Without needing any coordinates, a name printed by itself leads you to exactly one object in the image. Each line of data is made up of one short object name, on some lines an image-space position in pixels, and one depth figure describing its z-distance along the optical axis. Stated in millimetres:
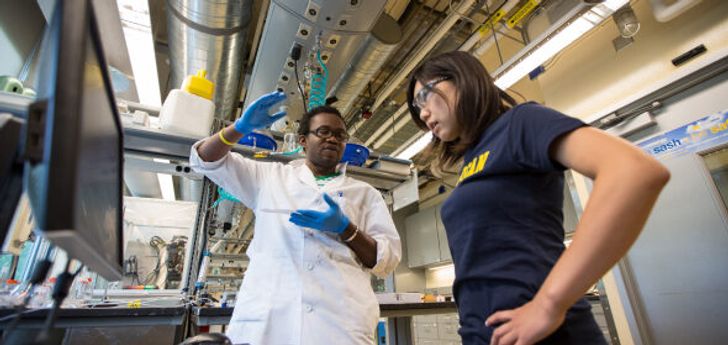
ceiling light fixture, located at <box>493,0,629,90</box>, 1949
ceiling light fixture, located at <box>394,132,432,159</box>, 3292
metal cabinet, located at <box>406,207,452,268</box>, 5523
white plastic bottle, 1526
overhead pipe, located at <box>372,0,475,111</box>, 2529
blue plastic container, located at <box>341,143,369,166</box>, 1882
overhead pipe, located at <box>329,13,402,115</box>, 2244
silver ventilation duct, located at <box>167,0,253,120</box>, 1873
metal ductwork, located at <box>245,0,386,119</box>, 1721
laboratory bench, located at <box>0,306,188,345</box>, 1107
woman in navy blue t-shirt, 495
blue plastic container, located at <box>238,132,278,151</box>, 1729
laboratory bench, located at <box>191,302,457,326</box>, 1255
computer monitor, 279
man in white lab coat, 1025
